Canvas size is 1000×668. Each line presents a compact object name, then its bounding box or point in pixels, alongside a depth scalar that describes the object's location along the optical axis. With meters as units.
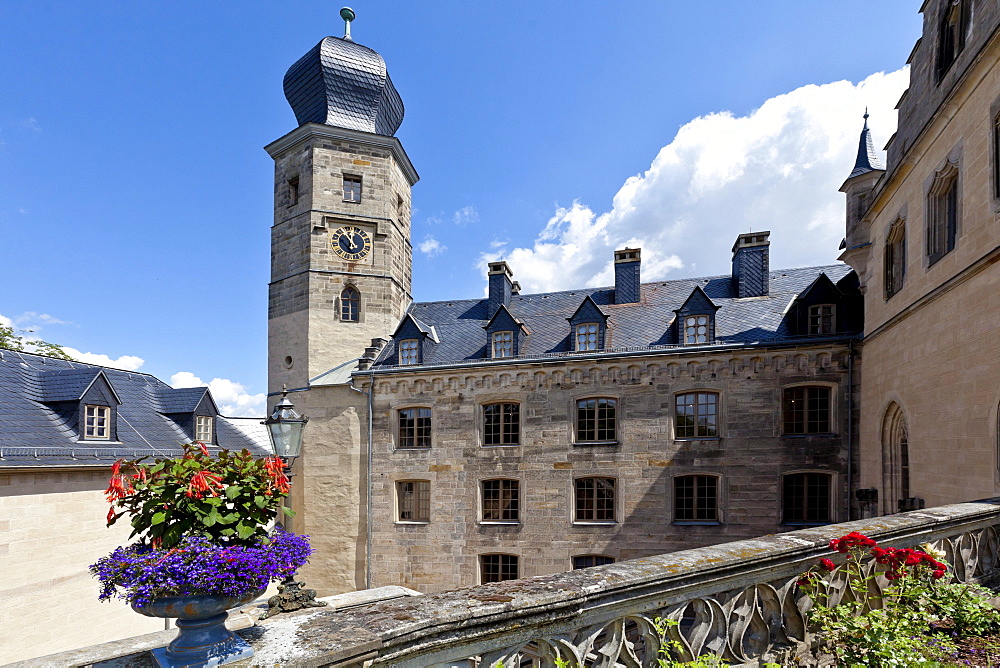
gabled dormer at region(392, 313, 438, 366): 20.58
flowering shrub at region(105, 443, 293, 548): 2.68
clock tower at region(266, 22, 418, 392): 21.72
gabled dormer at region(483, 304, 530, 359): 19.70
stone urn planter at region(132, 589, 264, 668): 2.39
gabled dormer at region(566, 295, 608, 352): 18.78
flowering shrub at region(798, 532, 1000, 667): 3.13
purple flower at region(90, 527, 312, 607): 2.44
